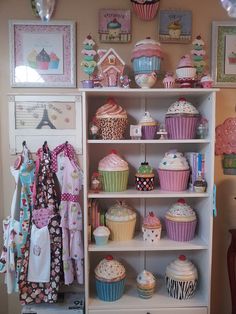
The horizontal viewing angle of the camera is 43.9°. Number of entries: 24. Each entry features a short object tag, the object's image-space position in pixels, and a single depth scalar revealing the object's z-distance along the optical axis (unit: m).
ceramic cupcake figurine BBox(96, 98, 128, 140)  1.69
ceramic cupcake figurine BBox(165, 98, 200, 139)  1.67
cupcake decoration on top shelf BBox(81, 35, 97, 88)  1.78
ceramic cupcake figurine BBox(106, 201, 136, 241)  1.74
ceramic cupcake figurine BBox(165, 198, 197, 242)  1.73
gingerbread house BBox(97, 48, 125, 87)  1.71
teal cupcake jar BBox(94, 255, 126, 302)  1.69
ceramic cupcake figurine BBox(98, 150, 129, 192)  1.70
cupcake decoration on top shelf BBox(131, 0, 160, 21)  1.78
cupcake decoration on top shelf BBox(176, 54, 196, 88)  1.67
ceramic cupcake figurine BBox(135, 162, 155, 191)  1.75
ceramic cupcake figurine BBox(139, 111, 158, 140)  1.71
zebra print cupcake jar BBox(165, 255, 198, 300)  1.72
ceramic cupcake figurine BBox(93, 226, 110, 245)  1.69
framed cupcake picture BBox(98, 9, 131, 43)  1.83
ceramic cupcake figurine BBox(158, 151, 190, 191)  1.71
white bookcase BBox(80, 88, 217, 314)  1.65
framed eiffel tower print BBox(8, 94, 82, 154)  1.87
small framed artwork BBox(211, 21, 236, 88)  1.87
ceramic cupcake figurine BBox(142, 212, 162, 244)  1.75
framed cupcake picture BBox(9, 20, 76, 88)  1.83
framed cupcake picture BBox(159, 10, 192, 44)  1.84
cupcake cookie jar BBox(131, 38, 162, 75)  1.66
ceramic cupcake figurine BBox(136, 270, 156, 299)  1.72
